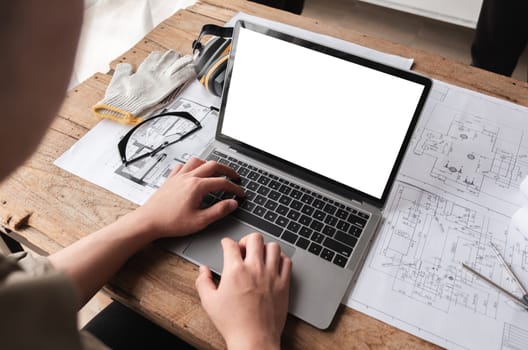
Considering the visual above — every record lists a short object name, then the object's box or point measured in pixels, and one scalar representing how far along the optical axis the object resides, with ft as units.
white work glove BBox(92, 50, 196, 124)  2.97
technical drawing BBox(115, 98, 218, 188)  2.66
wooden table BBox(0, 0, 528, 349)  2.01
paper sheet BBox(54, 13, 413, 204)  2.61
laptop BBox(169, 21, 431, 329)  2.21
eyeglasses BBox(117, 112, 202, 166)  2.77
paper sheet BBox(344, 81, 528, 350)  2.06
